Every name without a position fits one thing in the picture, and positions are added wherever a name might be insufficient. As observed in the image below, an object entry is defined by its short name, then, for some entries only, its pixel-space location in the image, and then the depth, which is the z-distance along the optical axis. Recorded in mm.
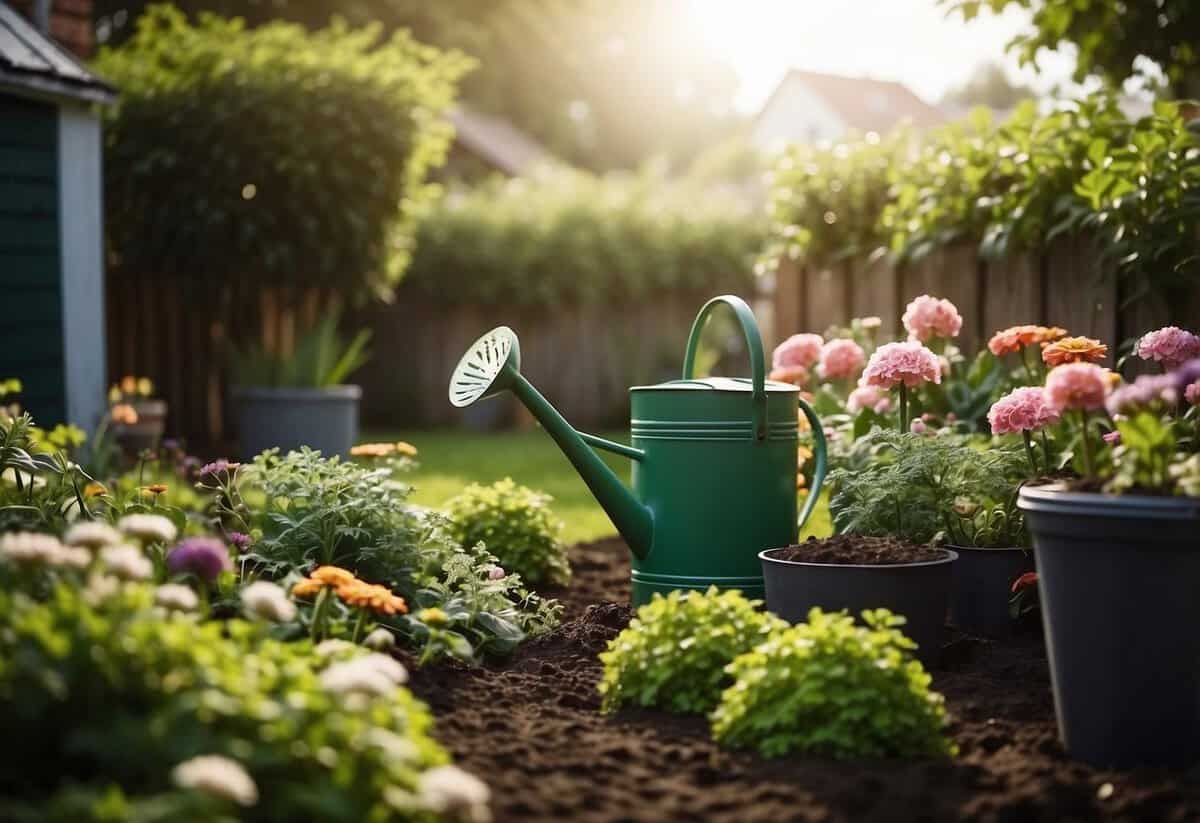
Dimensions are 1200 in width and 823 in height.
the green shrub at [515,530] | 3982
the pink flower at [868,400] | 3924
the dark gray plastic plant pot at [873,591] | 2582
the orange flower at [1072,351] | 2980
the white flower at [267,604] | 1980
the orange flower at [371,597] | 2381
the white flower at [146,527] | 2043
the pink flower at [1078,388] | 2154
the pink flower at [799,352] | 4430
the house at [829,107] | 23656
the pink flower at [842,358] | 4191
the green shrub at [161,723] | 1604
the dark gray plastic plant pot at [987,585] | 3092
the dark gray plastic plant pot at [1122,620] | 2027
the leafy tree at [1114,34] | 4828
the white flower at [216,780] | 1465
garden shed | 5477
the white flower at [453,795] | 1563
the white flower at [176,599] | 1899
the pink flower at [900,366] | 3393
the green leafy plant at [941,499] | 3107
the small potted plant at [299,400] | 6918
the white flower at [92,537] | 1877
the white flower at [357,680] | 1714
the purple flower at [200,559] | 2164
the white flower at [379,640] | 2381
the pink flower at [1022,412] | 2930
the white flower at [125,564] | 1835
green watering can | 3150
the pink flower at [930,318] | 3852
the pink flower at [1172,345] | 2898
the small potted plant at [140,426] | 6188
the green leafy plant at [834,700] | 2139
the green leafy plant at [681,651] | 2449
